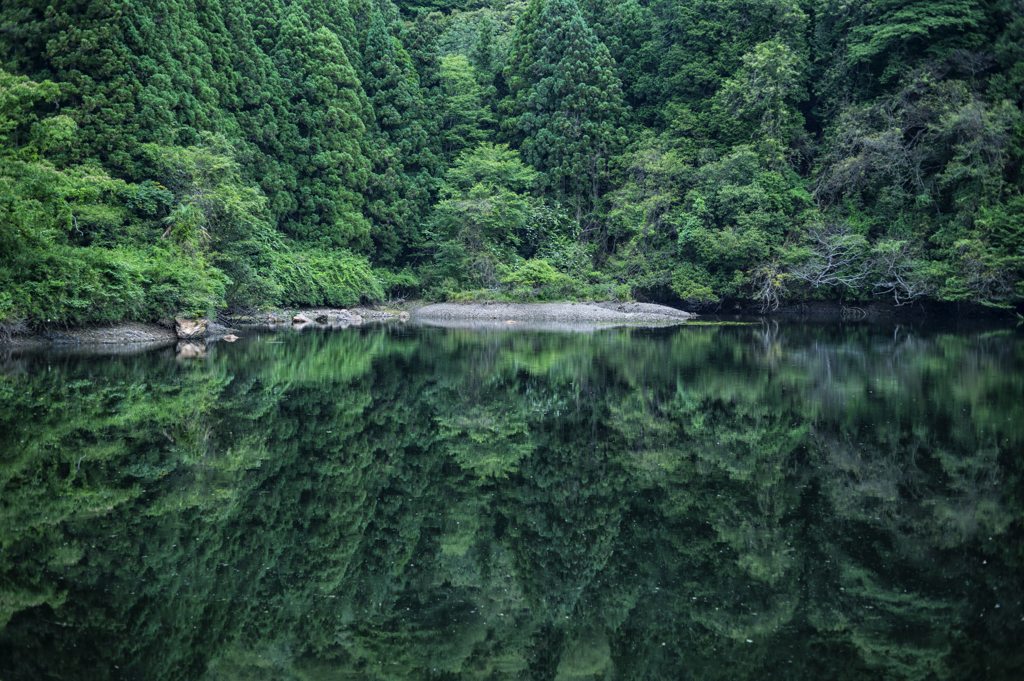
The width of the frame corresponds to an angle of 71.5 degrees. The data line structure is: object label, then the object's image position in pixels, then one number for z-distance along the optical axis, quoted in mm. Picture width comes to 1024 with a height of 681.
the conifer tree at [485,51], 52688
